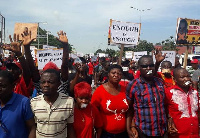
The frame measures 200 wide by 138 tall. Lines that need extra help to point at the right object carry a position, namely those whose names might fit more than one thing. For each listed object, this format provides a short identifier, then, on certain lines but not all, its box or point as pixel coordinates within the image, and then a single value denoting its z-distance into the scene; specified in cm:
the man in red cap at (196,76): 436
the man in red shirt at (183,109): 209
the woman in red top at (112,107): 211
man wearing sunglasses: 197
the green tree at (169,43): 2715
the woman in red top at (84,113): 192
